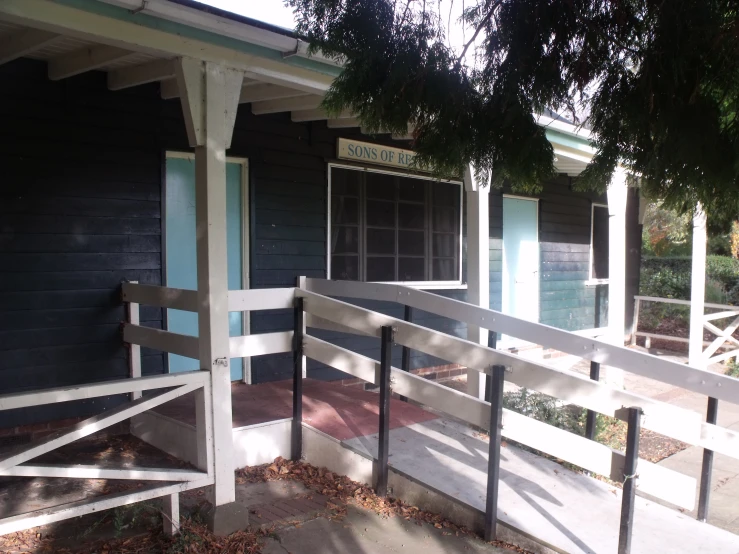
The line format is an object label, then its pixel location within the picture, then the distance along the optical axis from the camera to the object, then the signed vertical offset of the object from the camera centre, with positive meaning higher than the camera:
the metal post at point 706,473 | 3.64 -1.38
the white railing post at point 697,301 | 8.17 -0.81
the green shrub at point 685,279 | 16.22 -1.06
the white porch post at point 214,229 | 3.61 +0.06
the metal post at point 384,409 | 4.03 -1.09
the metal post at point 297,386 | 4.60 -1.07
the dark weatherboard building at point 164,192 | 3.68 +0.44
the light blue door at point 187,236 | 5.59 +0.03
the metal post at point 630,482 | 2.98 -1.16
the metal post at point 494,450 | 3.44 -1.18
